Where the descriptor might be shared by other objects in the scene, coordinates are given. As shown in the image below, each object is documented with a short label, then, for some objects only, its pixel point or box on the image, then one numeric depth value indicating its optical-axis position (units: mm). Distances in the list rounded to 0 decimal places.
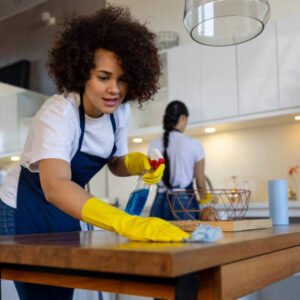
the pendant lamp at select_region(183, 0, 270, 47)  1770
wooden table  580
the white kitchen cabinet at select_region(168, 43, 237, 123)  3084
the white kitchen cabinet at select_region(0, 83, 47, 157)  4121
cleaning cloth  697
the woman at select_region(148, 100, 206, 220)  2617
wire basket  1131
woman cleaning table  1006
